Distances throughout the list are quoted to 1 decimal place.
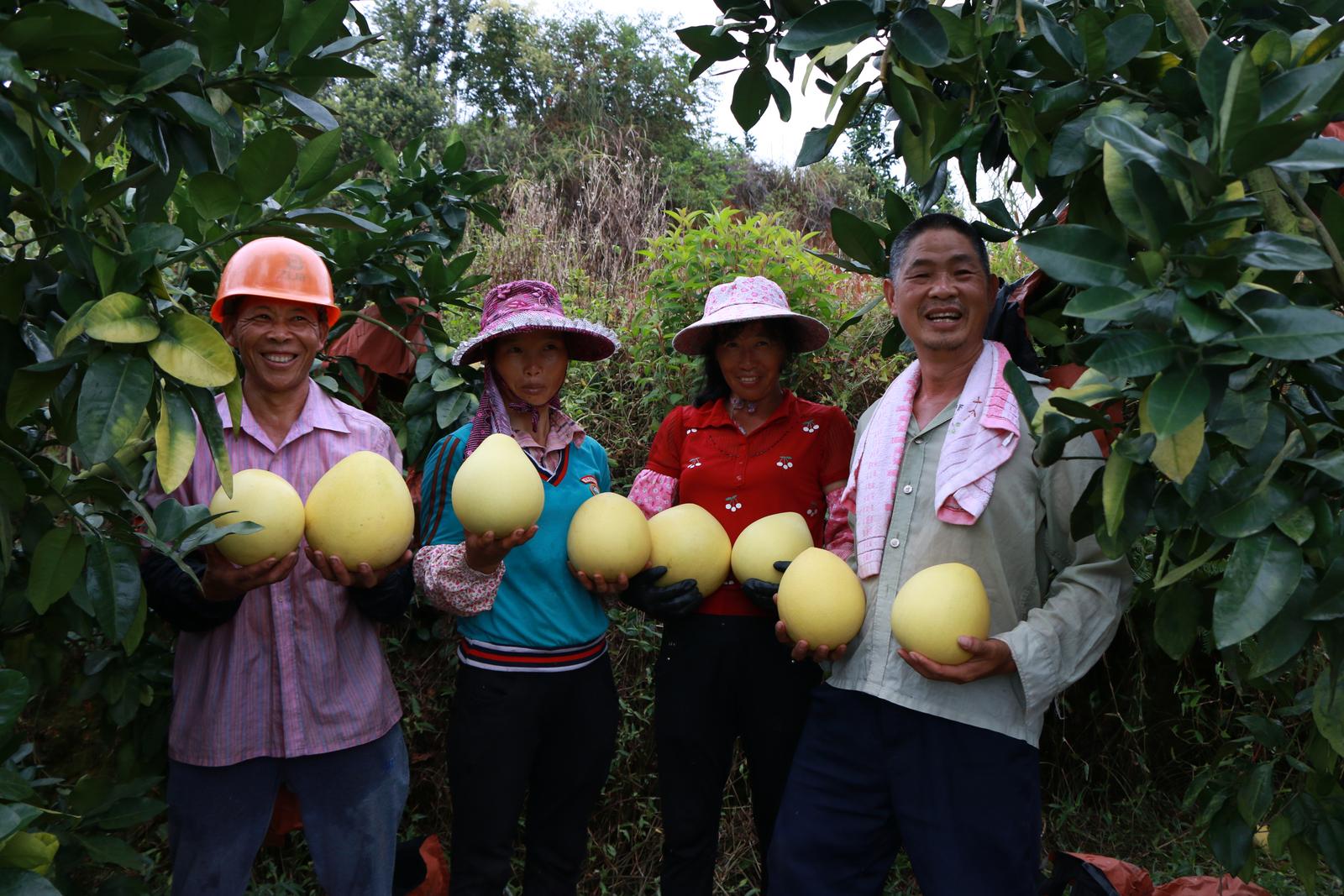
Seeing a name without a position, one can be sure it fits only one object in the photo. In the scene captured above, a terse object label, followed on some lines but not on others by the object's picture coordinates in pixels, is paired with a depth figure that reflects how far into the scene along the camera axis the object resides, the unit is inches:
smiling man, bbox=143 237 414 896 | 80.0
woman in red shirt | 95.7
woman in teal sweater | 91.2
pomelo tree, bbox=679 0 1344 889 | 41.6
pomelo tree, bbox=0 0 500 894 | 43.4
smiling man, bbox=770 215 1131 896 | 74.4
